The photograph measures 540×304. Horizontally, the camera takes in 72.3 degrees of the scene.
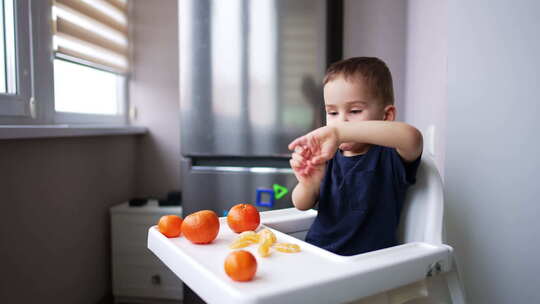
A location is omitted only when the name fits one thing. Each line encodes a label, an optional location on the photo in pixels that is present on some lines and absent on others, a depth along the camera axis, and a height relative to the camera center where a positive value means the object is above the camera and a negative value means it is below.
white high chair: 0.49 -0.20
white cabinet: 1.75 -0.58
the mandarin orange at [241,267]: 0.49 -0.17
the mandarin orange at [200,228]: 0.66 -0.16
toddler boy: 0.84 -0.10
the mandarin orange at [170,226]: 0.70 -0.17
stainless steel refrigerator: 1.40 +0.18
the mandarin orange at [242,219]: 0.75 -0.17
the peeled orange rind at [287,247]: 0.63 -0.19
